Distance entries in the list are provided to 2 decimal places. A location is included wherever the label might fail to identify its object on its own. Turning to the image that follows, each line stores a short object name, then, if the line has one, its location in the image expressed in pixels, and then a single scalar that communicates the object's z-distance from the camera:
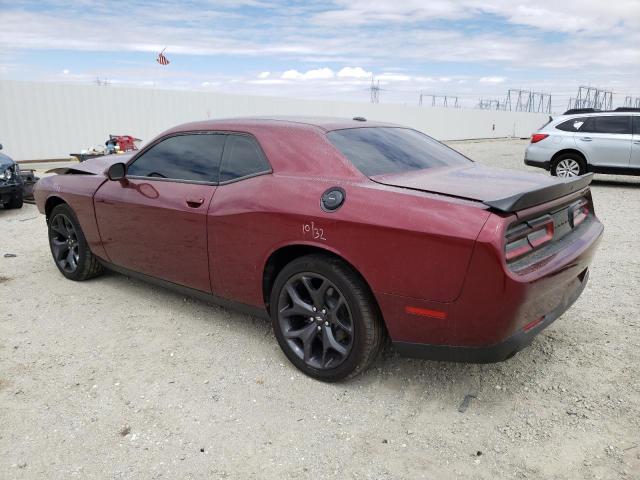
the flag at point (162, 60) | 22.33
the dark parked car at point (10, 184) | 8.24
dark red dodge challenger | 2.44
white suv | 10.63
